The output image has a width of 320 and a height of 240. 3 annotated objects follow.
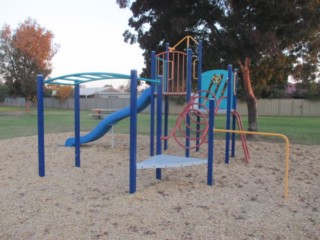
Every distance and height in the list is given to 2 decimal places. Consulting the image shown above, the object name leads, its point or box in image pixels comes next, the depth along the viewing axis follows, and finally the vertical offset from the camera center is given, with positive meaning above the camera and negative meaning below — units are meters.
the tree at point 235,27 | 8.24 +2.05
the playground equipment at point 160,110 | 4.25 -0.16
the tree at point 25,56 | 26.22 +3.63
